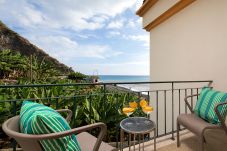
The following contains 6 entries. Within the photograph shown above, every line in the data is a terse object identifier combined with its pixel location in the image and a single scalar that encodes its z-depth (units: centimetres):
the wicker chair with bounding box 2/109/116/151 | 64
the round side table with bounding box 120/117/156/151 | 112
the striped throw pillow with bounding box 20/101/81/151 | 66
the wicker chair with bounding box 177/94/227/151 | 123
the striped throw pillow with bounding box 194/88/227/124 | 132
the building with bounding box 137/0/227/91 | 203
